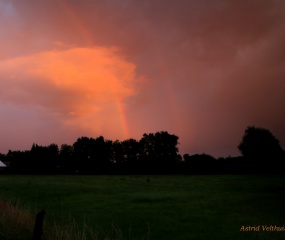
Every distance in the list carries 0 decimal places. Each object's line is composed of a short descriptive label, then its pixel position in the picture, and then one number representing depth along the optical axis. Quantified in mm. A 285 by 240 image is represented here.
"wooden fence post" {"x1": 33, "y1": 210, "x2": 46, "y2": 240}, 8659
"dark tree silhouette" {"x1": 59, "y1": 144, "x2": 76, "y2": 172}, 158625
